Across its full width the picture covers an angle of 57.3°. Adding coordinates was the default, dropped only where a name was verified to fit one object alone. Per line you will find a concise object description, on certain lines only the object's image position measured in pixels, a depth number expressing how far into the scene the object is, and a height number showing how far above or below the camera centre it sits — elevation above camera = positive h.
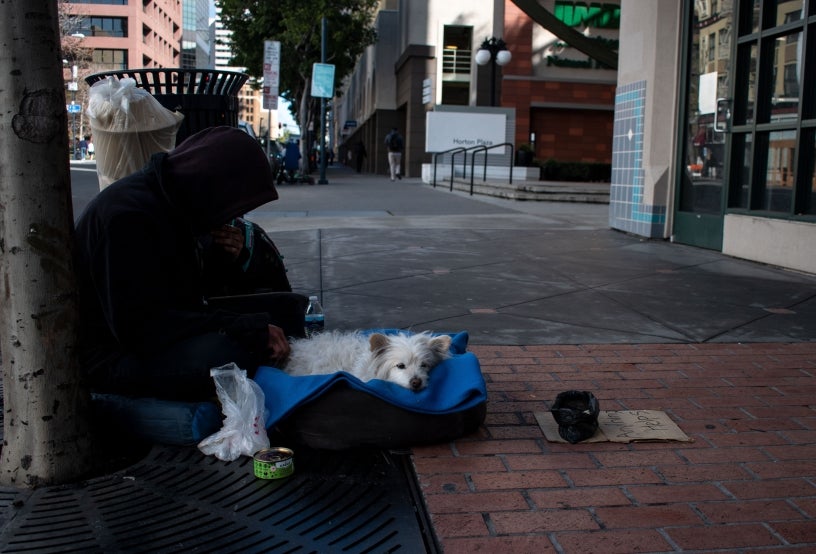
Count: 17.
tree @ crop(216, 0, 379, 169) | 31.78 +6.25
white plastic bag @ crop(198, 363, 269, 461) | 2.99 -1.00
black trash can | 4.66 +0.49
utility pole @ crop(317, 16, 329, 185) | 23.99 +1.09
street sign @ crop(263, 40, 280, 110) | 21.13 +2.85
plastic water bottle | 4.54 -0.92
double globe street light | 27.03 +4.35
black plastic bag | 3.14 -1.03
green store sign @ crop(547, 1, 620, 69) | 36.31 +7.69
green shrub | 28.25 +0.13
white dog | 3.31 -0.85
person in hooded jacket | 2.90 -0.41
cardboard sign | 3.17 -1.10
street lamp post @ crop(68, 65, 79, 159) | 49.22 +5.14
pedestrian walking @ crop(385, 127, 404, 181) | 30.47 +0.93
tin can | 2.80 -1.10
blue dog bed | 3.00 -0.97
